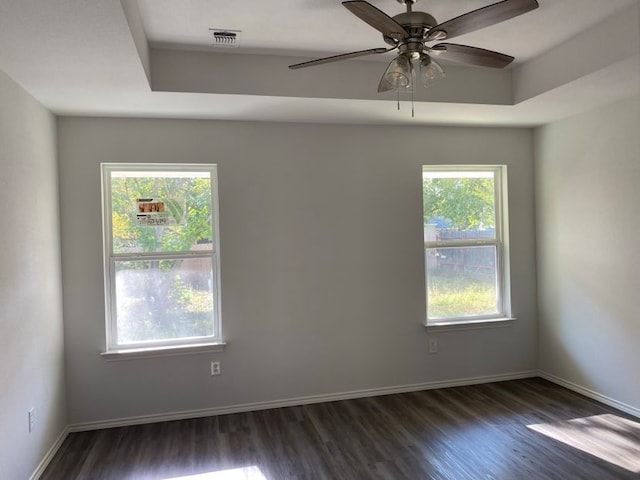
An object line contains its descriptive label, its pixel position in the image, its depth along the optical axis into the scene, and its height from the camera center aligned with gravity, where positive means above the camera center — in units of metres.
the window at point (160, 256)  3.37 -0.11
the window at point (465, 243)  4.00 -0.10
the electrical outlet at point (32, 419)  2.54 -1.04
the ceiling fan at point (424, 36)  1.62 +0.85
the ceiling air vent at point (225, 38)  2.50 +1.22
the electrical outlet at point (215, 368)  3.45 -1.03
